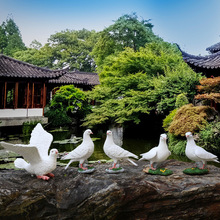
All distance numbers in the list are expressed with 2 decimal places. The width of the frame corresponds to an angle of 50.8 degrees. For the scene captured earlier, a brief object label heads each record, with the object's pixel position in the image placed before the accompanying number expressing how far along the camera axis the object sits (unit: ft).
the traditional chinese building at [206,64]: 30.40
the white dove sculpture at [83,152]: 12.01
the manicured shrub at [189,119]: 27.32
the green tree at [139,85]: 35.65
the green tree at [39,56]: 95.21
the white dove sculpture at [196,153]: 12.18
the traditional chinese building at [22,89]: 40.52
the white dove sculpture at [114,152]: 12.21
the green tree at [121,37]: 67.62
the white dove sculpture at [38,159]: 10.53
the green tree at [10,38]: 113.60
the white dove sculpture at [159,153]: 12.24
